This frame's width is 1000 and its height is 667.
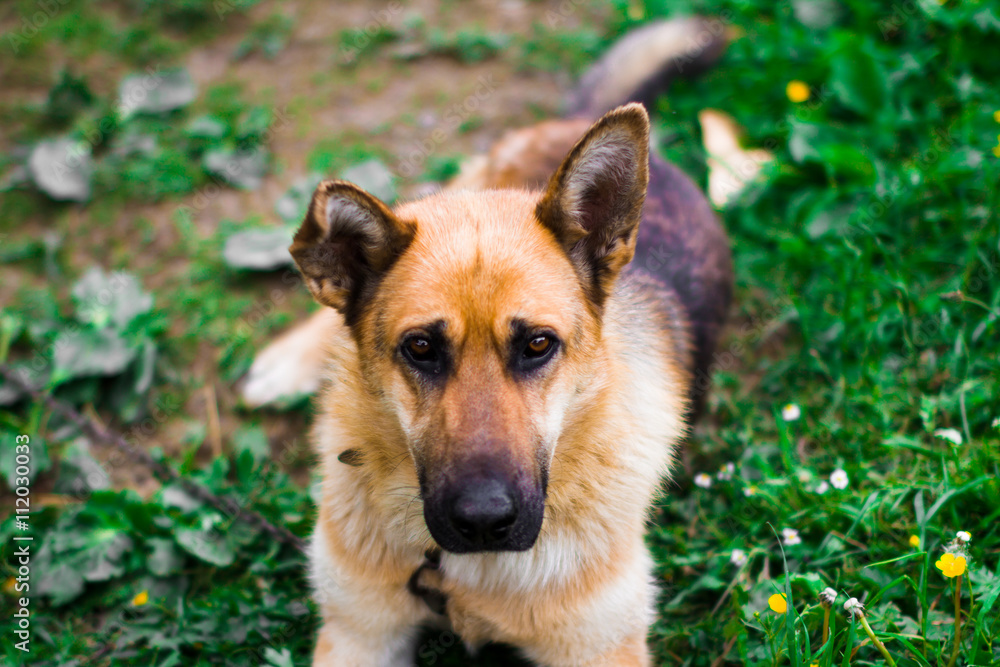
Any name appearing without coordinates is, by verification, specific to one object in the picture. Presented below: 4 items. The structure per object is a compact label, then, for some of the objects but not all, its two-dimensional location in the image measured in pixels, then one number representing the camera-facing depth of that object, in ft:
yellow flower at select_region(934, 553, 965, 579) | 7.57
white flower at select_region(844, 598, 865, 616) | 7.70
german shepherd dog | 7.75
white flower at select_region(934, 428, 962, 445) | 9.92
